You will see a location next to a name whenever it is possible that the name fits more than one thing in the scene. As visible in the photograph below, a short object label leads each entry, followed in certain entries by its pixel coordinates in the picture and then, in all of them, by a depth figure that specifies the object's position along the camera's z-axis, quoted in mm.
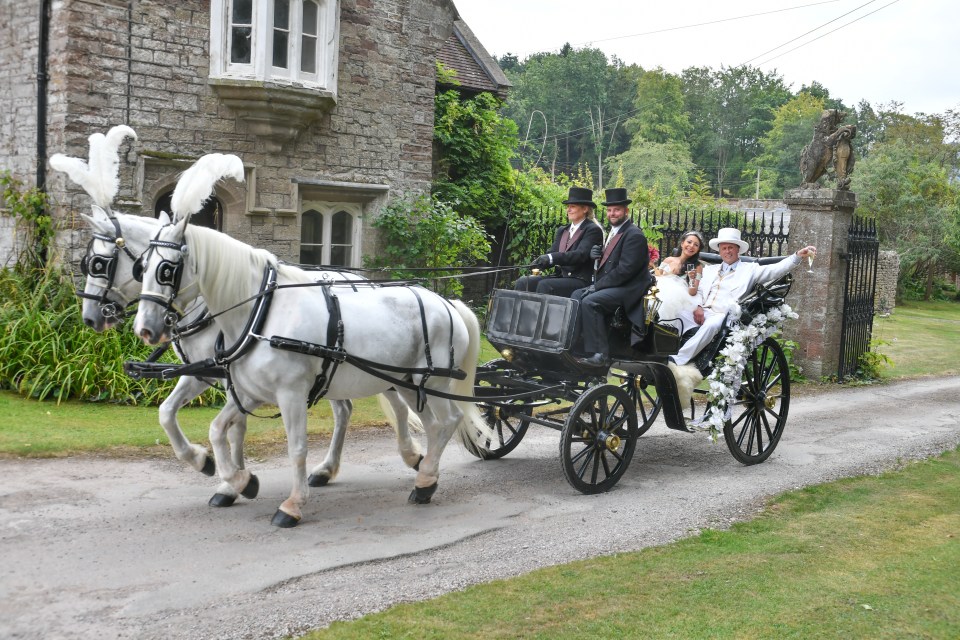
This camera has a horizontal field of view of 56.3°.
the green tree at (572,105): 72062
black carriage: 7340
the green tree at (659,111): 72875
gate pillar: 13516
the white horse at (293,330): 5703
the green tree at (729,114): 78000
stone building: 11109
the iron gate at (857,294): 13984
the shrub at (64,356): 9773
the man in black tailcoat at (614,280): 7434
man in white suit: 8320
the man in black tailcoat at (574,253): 7863
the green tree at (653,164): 59312
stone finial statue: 13461
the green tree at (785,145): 69500
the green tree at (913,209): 34469
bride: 8500
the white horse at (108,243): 5695
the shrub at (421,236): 14062
